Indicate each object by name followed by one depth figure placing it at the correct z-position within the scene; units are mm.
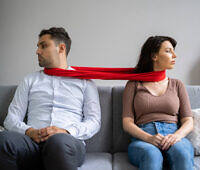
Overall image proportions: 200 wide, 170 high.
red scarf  1766
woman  1349
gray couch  1784
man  1271
